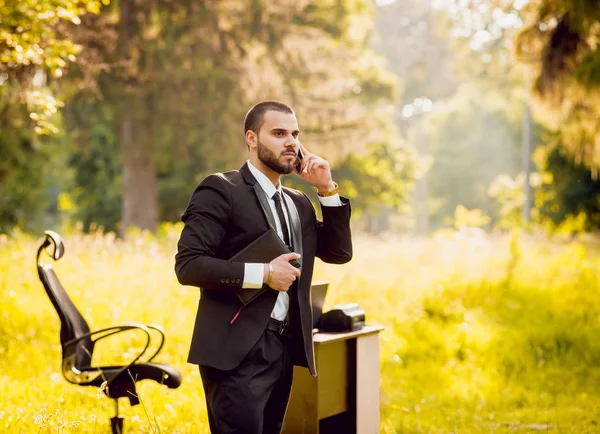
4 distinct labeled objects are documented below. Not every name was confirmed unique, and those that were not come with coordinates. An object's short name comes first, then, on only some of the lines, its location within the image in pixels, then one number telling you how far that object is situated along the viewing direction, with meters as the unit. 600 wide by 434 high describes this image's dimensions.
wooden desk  4.97
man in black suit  3.57
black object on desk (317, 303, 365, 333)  5.16
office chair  5.25
